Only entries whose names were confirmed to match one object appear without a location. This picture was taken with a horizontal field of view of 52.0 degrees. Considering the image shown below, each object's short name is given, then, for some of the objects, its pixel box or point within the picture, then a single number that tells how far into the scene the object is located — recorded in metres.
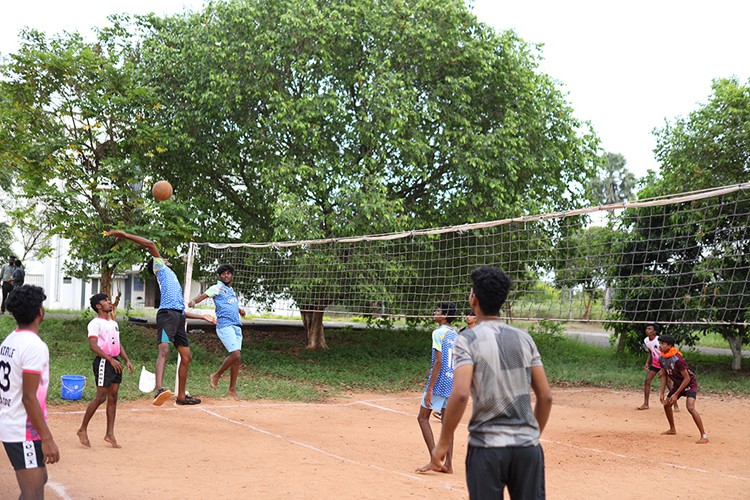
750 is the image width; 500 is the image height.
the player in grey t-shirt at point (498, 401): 3.40
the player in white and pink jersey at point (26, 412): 3.81
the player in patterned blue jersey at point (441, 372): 6.82
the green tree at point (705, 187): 16.09
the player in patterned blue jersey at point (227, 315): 9.66
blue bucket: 10.14
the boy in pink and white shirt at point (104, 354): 7.07
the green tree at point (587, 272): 13.33
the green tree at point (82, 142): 15.29
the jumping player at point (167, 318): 8.70
